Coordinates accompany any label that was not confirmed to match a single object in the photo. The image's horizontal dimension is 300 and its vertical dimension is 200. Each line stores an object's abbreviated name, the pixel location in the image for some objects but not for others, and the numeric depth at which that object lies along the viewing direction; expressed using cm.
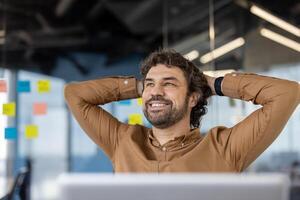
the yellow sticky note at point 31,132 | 487
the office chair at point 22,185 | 438
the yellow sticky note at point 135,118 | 425
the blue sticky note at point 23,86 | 453
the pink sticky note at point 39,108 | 483
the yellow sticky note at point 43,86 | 482
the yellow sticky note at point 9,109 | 428
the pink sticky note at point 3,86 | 421
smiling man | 164
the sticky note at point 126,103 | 431
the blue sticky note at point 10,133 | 436
